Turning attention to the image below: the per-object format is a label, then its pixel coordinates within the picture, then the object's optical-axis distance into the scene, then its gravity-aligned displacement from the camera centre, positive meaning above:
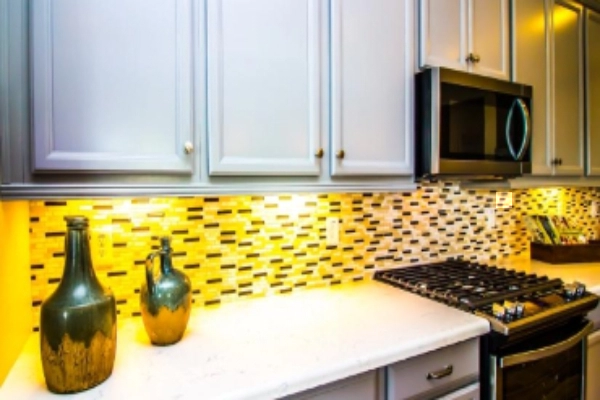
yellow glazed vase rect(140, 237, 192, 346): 1.02 -0.29
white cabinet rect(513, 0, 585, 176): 1.77 +0.61
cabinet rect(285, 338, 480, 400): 0.98 -0.53
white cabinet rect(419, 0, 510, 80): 1.46 +0.68
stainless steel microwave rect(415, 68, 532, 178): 1.38 +0.29
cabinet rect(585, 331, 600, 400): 1.57 -0.75
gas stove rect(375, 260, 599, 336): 1.25 -0.38
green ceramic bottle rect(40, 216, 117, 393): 0.80 -0.29
